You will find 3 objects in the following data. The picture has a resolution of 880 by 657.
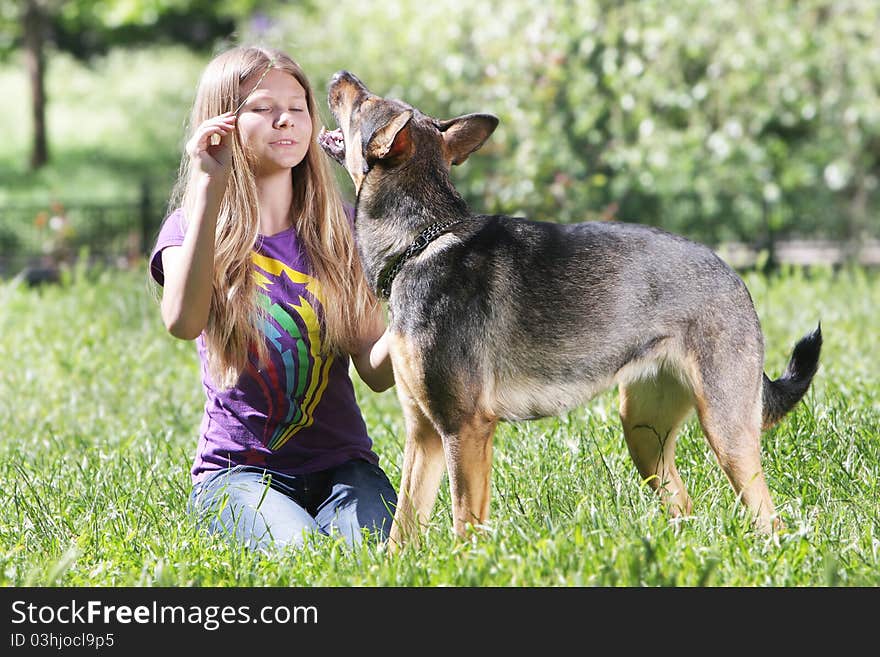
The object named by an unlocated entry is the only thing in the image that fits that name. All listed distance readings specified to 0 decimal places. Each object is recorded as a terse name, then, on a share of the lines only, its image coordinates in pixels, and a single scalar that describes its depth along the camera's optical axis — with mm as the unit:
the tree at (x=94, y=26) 41750
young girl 7672
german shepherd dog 6578
